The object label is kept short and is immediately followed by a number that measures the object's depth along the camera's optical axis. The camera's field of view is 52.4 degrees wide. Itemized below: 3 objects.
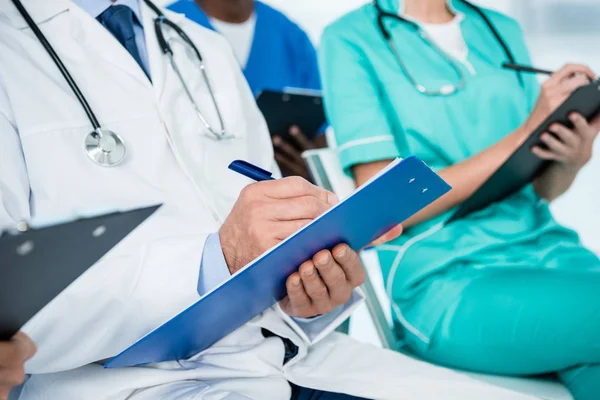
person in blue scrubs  1.78
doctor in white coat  0.65
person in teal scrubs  0.89
